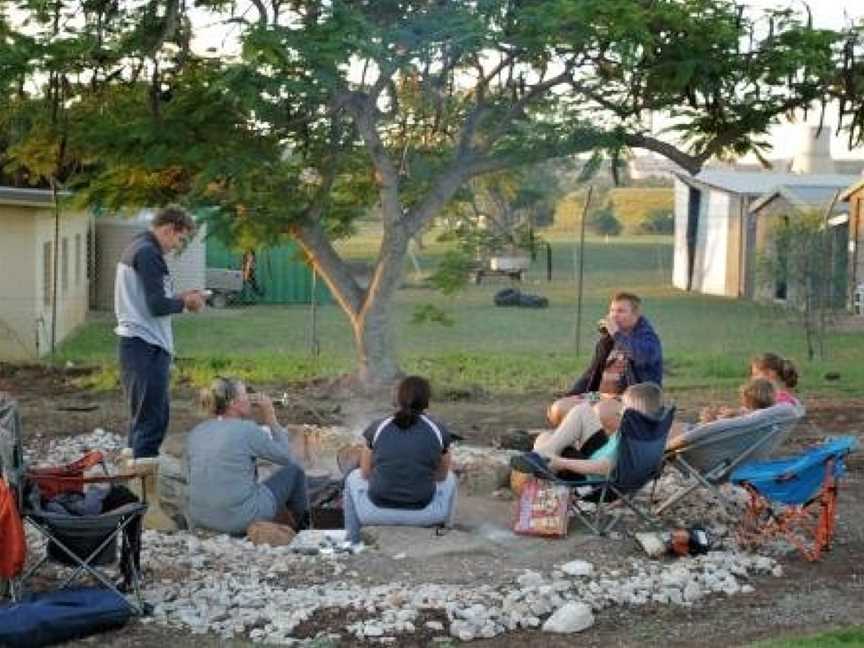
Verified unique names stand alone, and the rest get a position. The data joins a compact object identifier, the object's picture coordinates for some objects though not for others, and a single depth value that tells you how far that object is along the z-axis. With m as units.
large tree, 13.24
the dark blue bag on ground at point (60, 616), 5.96
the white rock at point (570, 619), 6.38
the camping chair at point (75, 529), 6.42
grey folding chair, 7.96
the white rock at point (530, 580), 6.93
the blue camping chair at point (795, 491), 7.64
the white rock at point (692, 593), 6.86
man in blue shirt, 9.23
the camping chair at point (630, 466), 7.71
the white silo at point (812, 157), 50.97
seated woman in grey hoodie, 7.84
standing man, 8.31
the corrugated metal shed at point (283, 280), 31.45
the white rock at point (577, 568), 7.13
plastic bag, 7.85
